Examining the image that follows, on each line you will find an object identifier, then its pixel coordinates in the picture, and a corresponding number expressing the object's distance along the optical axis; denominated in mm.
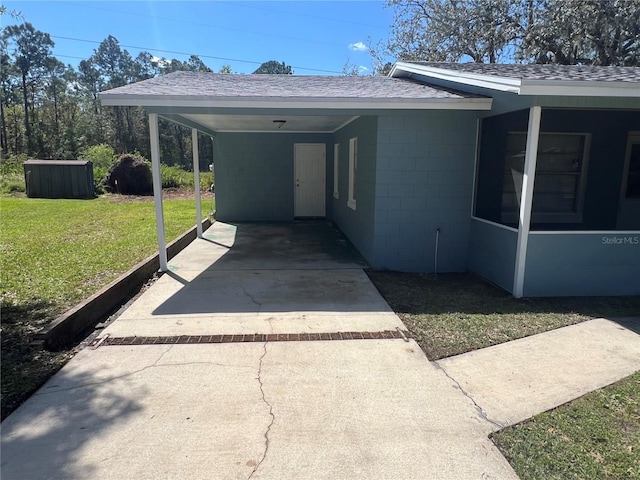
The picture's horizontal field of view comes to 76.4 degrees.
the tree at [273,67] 54250
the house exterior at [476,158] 5348
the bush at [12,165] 21453
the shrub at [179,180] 19953
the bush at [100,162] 18422
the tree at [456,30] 16312
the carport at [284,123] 5617
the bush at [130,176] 17719
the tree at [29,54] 37750
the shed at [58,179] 16766
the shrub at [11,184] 17938
